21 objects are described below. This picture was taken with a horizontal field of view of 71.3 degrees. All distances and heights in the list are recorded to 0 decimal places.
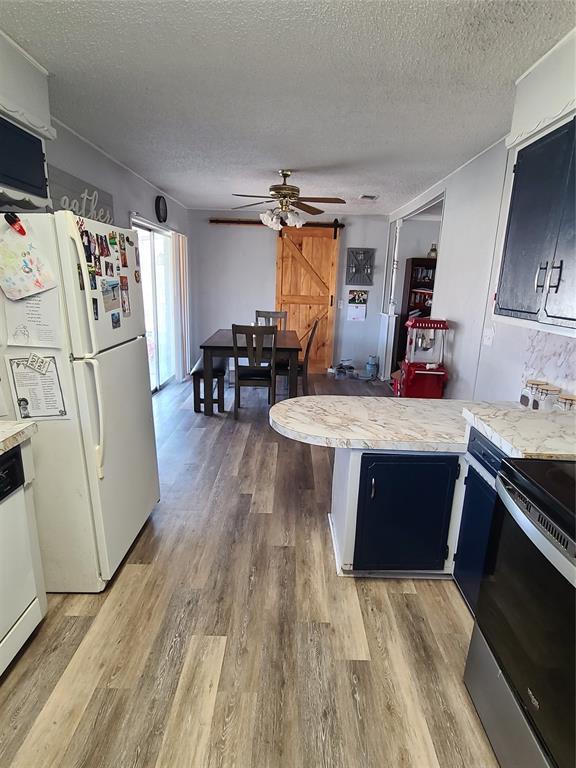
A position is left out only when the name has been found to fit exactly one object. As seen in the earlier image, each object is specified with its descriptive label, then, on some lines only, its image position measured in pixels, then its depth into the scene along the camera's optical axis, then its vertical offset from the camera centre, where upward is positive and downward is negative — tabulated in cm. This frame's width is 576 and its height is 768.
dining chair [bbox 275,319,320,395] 446 -95
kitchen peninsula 179 -84
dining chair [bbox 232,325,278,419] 402 -86
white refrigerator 158 -45
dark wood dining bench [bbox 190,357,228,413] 435 -104
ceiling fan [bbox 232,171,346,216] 355 +76
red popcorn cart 332 -63
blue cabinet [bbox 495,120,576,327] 150 +21
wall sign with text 256 +56
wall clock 458 +81
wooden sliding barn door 611 +0
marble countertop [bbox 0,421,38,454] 143 -57
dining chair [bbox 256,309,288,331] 528 -43
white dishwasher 145 -106
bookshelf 564 -6
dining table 414 -75
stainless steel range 100 -93
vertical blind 544 -34
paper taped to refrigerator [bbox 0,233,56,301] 150 +3
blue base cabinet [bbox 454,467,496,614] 165 -105
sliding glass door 471 -25
